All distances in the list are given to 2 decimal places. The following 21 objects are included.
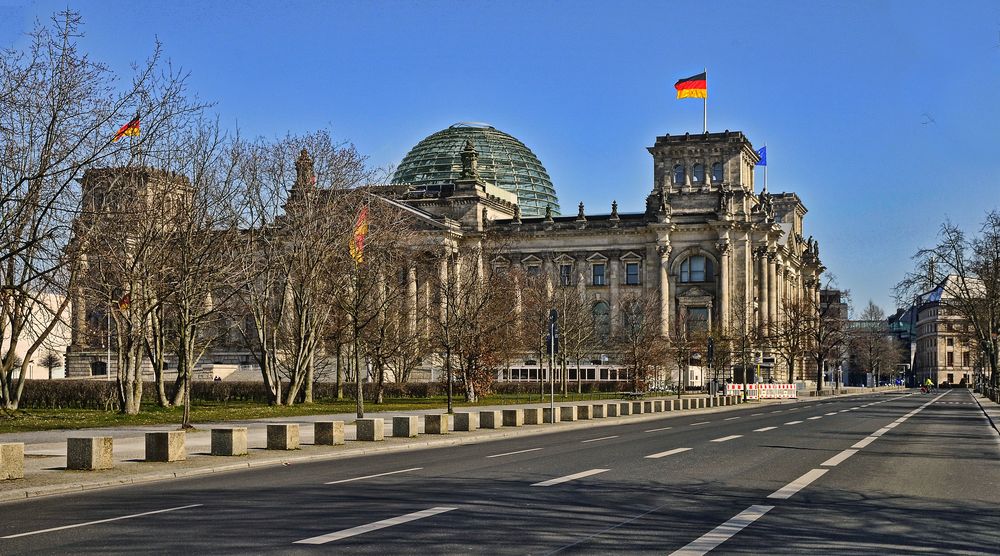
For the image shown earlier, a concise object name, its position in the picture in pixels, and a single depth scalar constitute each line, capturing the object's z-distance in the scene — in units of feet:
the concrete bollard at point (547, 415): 145.73
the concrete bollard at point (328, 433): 95.09
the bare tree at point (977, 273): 270.67
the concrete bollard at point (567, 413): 150.00
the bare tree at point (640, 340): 278.26
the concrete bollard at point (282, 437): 89.04
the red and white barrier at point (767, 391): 291.99
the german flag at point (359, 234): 153.58
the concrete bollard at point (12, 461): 64.08
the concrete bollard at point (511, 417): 130.72
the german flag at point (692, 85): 350.43
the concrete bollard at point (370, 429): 101.76
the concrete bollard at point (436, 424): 112.37
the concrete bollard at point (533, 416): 136.15
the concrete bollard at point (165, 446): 77.10
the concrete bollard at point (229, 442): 82.53
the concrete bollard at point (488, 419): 127.65
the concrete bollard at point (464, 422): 120.06
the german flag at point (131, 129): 96.78
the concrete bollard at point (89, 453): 70.18
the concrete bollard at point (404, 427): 108.58
